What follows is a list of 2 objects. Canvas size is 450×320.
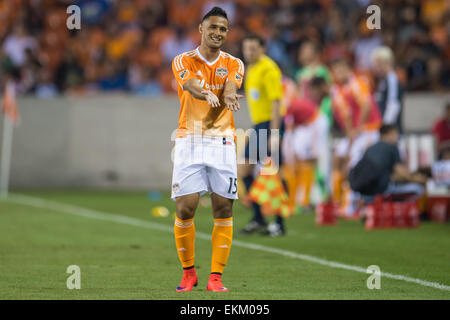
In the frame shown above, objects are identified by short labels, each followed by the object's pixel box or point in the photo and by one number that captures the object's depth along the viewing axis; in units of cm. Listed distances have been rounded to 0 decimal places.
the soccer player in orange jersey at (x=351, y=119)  2806
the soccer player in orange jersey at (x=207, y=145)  1297
